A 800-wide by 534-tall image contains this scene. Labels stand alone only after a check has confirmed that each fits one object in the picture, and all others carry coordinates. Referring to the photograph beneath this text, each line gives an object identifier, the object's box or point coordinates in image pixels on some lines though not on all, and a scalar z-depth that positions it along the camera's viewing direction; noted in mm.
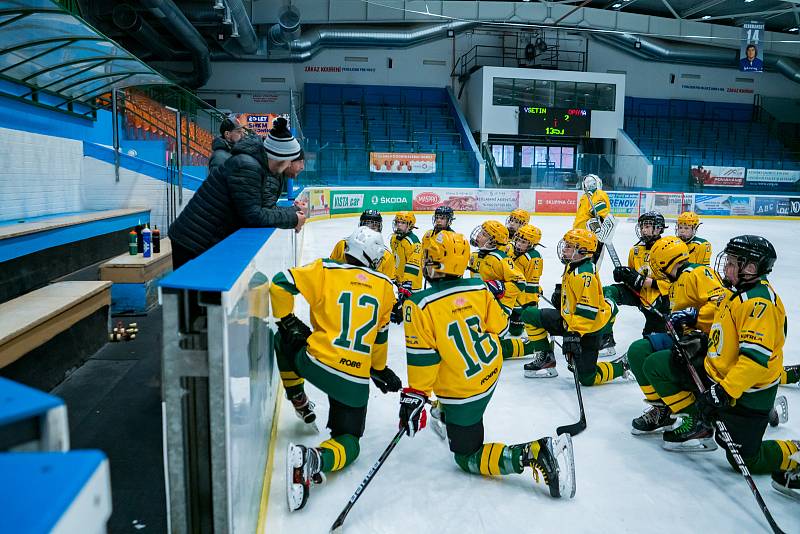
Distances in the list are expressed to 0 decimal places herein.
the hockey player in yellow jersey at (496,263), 5371
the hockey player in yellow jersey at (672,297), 3525
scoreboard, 24438
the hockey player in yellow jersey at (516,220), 5941
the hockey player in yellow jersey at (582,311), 4180
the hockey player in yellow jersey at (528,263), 5652
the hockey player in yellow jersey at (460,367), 2715
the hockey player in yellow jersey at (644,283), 5152
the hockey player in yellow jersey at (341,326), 2789
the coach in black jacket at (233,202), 2949
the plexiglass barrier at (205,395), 1506
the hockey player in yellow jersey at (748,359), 2721
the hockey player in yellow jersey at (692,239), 5355
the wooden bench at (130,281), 5707
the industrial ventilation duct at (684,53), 27016
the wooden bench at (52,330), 3318
